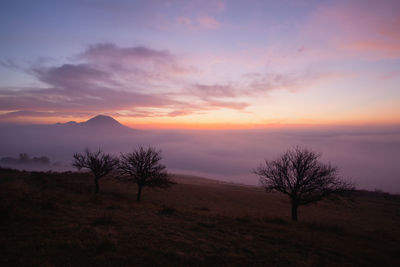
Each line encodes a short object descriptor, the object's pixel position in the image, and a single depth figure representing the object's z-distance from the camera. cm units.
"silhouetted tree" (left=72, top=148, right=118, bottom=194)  2645
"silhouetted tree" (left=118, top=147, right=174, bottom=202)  2508
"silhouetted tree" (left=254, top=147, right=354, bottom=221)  1697
